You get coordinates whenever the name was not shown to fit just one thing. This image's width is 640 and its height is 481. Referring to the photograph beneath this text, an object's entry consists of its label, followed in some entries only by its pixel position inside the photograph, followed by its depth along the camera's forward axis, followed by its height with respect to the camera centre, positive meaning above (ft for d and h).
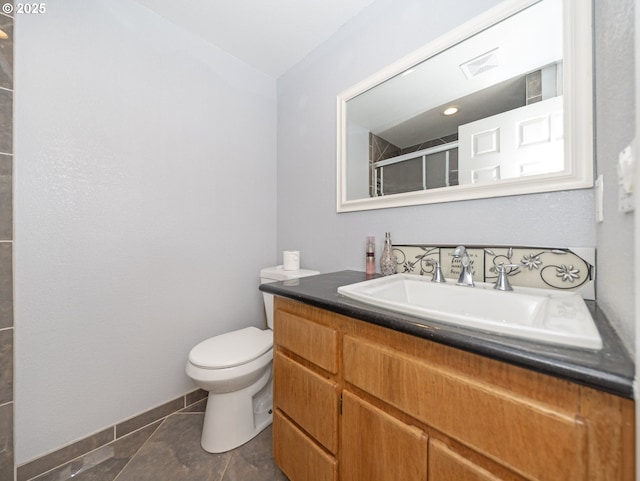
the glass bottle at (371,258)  4.28 -0.34
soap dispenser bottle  3.99 -0.37
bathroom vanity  1.29 -1.18
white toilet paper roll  5.33 -0.48
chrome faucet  3.07 -0.38
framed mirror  2.62 +1.72
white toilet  3.80 -2.41
